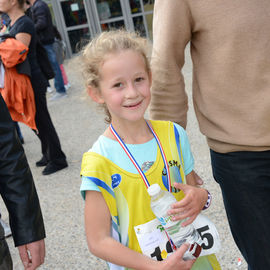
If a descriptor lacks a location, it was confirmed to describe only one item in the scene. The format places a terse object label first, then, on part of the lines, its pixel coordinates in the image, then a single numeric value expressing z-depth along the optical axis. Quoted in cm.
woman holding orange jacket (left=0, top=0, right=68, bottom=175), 436
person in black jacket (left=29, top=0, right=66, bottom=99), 738
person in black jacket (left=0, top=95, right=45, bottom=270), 173
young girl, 147
